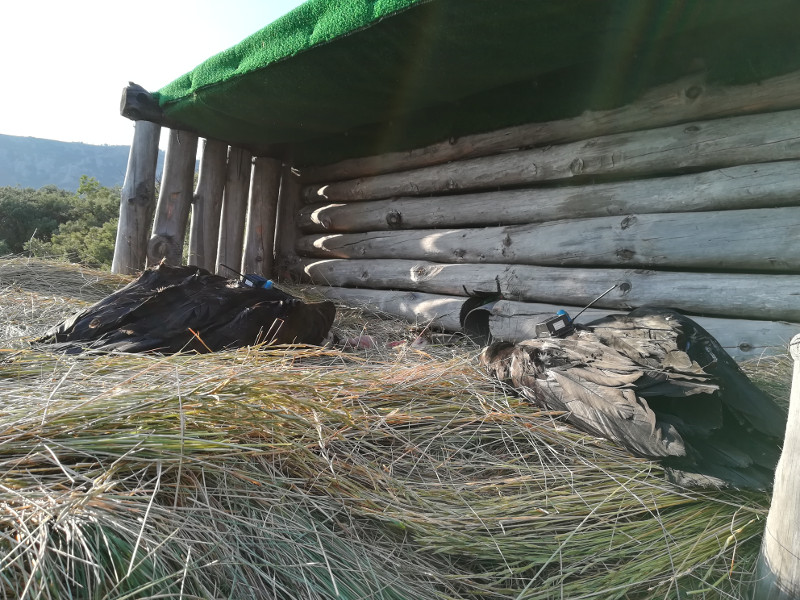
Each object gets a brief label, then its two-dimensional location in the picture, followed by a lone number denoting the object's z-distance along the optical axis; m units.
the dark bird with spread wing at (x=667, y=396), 1.68
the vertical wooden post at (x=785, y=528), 1.25
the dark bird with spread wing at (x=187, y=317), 2.82
